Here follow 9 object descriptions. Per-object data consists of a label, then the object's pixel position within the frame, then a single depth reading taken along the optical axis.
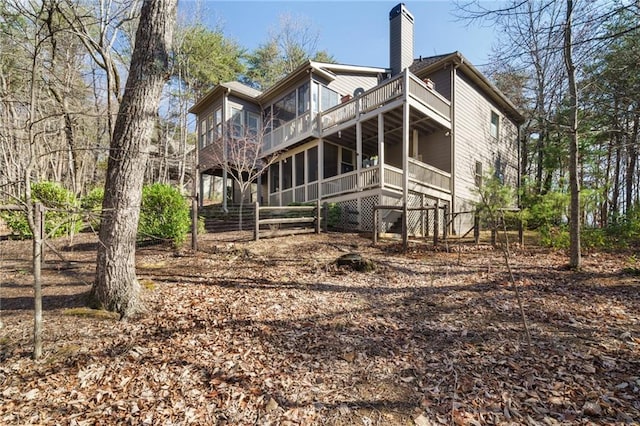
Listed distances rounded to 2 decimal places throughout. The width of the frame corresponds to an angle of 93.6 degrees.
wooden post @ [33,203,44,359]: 2.88
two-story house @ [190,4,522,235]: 10.95
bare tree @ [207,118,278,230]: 14.04
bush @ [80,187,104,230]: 11.18
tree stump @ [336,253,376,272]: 6.24
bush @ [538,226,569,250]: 7.82
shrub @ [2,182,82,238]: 8.20
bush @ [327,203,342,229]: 11.10
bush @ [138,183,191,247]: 7.22
